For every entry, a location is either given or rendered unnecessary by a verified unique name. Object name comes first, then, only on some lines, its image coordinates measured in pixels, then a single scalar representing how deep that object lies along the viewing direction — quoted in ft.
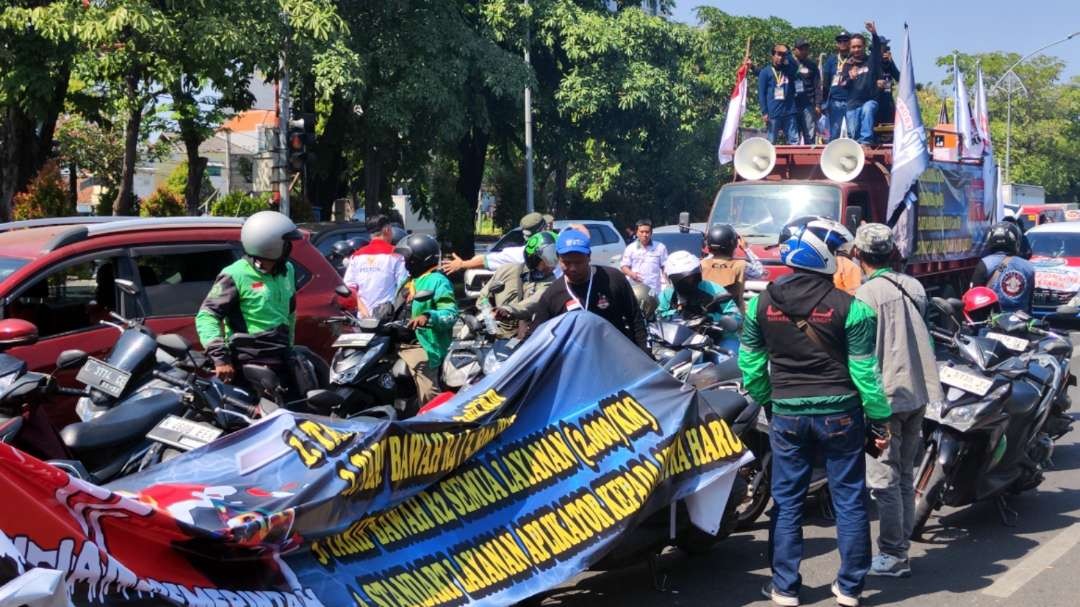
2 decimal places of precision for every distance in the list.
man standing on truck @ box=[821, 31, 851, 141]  54.85
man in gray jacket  20.12
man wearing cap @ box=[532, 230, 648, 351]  22.12
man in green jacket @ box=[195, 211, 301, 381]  22.21
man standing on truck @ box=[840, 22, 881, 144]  53.78
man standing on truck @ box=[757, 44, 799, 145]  56.75
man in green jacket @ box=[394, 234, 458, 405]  25.73
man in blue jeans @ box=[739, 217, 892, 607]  18.02
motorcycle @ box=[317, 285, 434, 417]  23.21
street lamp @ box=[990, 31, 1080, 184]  186.80
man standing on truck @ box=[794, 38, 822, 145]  56.54
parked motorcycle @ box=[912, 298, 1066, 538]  22.27
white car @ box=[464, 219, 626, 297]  67.77
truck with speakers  49.55
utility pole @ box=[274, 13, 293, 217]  51.34
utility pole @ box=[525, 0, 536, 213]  84.07
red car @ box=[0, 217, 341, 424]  22.44
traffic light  51.98
